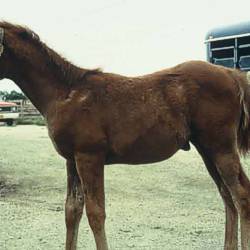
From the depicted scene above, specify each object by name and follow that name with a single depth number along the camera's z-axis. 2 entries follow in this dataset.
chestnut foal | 4.03
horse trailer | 10.09
